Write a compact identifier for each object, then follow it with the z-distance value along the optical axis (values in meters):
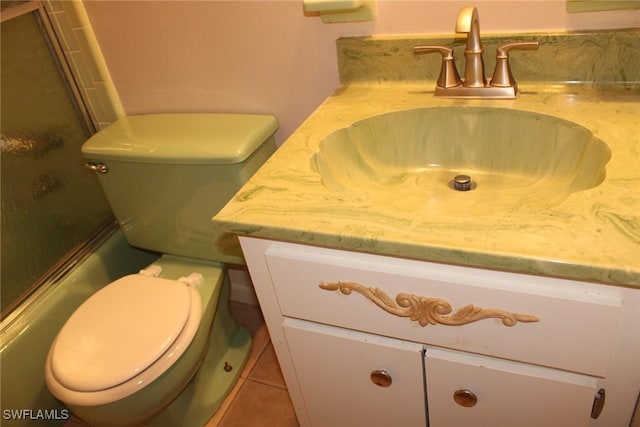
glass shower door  1.41
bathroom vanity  0.61
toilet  1.09
